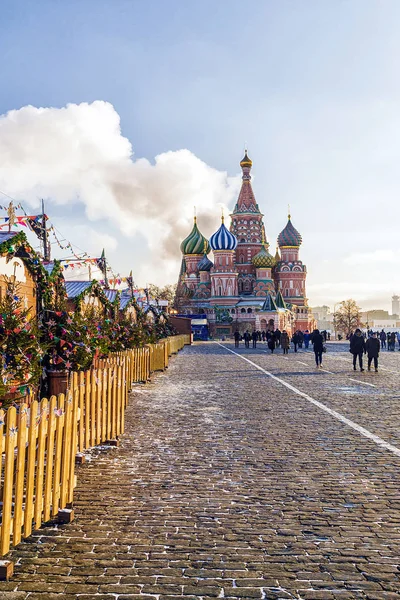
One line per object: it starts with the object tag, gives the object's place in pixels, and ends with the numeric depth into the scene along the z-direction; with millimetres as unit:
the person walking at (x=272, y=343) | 37438
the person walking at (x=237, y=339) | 49425
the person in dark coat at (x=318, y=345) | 23373
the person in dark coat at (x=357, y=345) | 22109
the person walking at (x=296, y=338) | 40162
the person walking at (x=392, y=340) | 44047
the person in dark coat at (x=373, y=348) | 21844
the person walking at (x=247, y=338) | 47262
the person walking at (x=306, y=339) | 48191
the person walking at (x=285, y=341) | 36216
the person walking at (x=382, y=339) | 54259
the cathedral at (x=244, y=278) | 85312
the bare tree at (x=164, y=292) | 106875
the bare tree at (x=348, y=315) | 108812
